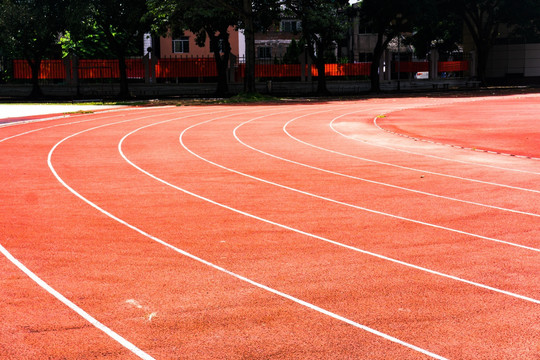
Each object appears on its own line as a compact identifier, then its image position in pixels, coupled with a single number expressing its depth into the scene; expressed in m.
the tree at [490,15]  47.72
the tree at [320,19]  39.28
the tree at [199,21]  37.84
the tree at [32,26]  40.31
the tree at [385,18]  45.16
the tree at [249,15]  38.38
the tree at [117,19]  39.03
